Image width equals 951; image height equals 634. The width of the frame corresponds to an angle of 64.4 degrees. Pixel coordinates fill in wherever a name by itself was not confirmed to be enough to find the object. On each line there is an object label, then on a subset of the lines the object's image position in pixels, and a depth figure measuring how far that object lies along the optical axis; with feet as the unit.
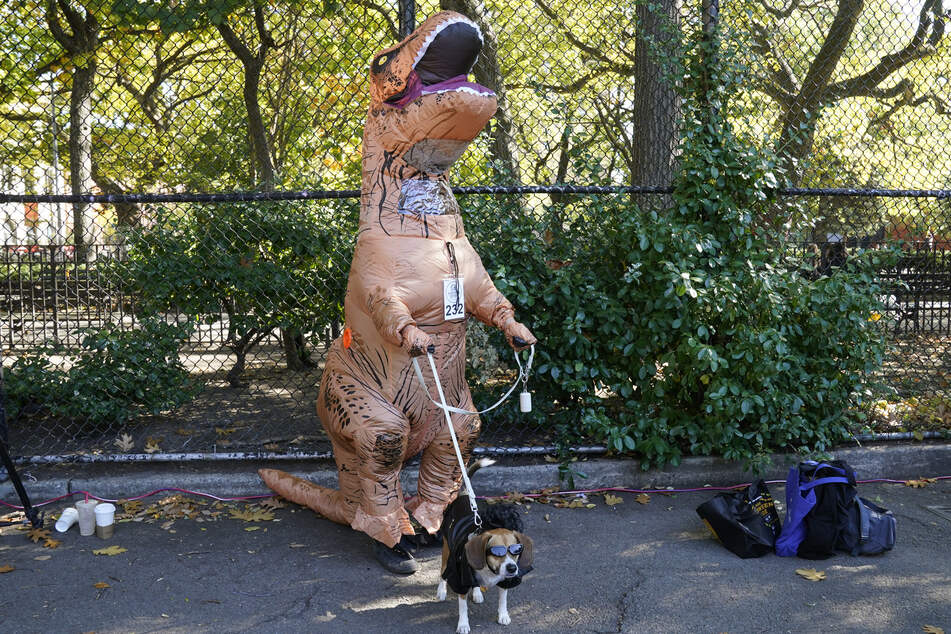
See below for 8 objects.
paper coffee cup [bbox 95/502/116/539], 13.10
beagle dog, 9.59
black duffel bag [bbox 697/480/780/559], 12.53
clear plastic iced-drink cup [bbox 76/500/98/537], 13.35
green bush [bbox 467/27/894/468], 15.10
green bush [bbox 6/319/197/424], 16.92
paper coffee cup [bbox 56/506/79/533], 13.41
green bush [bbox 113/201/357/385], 17.71
